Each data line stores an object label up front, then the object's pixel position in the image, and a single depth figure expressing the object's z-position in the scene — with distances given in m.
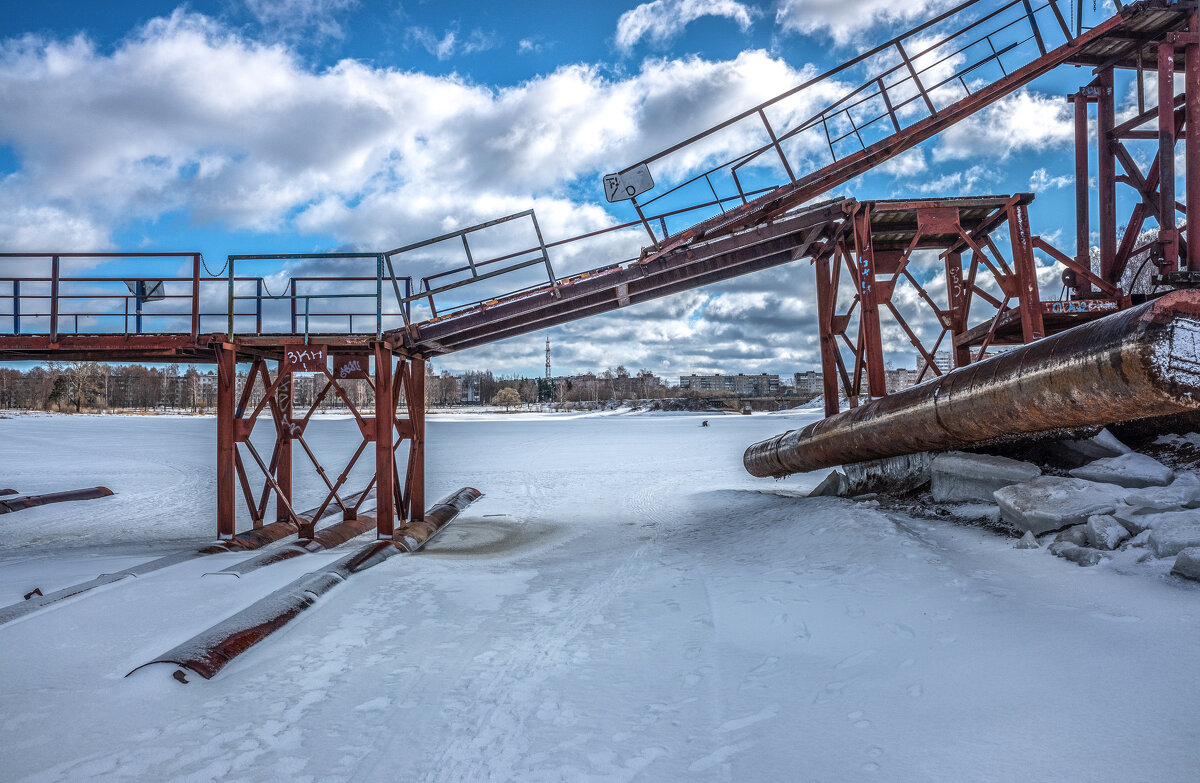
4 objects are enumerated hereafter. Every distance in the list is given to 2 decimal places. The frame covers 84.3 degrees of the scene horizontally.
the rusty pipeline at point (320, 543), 7.82
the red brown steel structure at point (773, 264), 10.02
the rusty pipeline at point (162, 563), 5.84
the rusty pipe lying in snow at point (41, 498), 14.21
